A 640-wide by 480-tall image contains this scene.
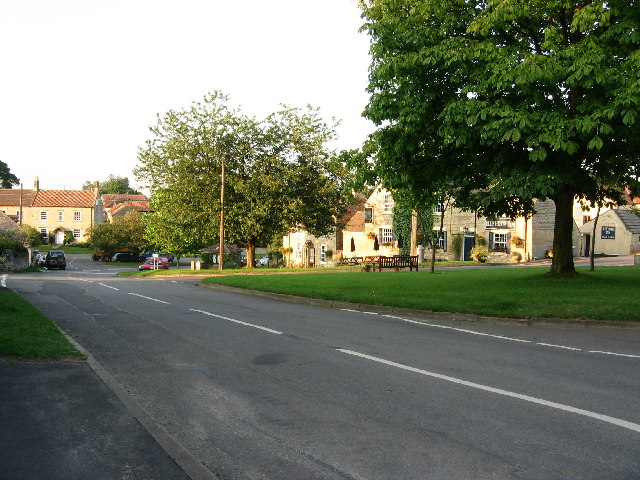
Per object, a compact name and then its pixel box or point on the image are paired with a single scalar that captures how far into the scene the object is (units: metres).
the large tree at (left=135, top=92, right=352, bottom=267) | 42.84
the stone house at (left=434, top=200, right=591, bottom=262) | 52.03
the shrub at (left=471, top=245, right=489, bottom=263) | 50.16
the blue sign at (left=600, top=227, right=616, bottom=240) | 59.62
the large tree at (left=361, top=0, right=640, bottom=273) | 13.82
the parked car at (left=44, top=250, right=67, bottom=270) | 54.81
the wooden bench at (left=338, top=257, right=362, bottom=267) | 51.42
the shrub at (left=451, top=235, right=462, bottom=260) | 54.53
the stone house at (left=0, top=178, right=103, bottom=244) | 95.62
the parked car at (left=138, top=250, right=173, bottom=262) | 73.11
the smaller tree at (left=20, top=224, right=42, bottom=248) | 76.19
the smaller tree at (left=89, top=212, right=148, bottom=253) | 71.19
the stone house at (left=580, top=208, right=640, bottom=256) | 58.69
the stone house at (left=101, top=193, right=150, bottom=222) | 108.93
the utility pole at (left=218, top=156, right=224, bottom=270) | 41.16
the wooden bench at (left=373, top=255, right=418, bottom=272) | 39.04
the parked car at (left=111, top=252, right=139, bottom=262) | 73.25
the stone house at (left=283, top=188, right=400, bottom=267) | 56.06
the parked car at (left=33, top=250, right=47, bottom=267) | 59.20
